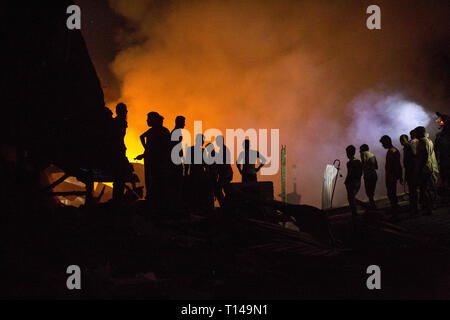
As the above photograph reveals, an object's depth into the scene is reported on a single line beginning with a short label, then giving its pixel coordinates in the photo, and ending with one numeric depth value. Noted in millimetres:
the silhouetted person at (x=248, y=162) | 8008
